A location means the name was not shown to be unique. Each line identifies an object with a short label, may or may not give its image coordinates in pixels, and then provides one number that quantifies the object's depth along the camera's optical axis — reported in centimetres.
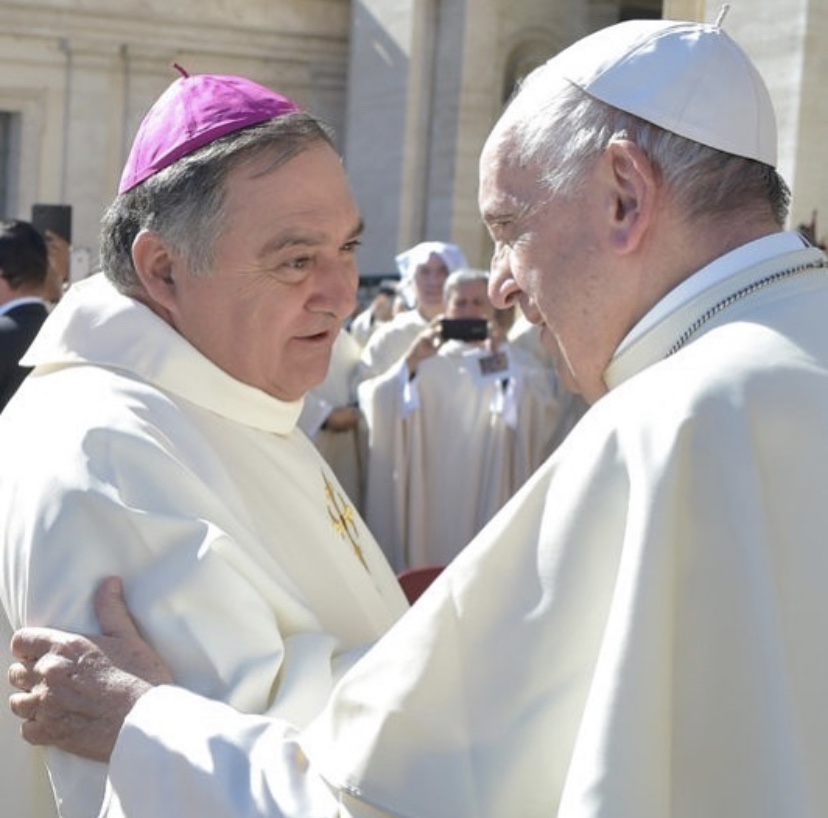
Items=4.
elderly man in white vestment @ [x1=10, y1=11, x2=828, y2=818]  139
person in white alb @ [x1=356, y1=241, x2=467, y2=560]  750
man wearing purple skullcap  194
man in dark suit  518
